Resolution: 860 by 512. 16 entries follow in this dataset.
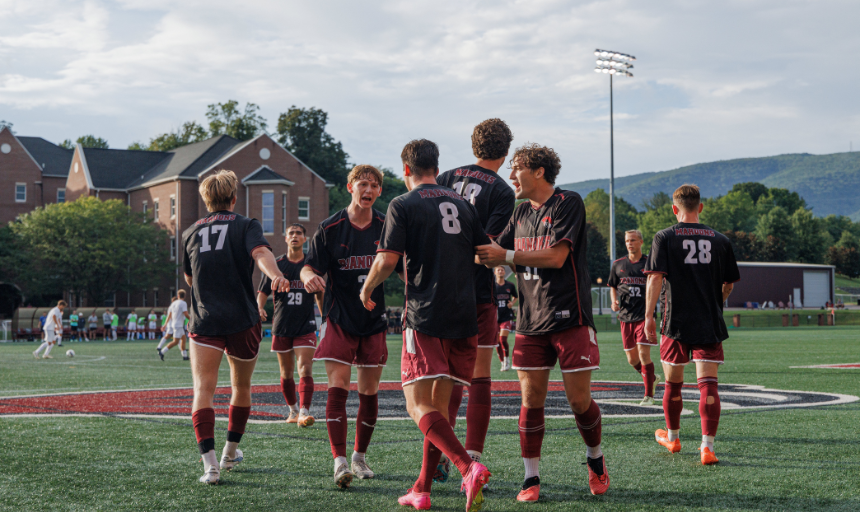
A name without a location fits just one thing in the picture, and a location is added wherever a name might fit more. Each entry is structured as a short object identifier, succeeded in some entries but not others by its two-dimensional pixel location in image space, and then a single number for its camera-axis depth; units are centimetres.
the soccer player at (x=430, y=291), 469
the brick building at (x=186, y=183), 5419
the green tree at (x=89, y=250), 5188
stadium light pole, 4647
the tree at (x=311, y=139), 7175
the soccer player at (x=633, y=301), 1021
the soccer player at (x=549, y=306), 493
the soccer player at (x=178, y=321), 2264
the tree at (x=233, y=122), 7162
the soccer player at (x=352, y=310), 568
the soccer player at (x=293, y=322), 895
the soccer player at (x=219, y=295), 555
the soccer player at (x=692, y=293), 624
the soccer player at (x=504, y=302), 1552
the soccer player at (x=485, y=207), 541
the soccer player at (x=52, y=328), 2394
